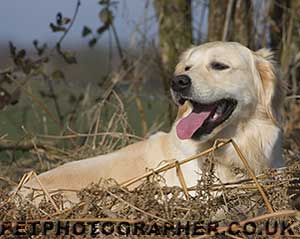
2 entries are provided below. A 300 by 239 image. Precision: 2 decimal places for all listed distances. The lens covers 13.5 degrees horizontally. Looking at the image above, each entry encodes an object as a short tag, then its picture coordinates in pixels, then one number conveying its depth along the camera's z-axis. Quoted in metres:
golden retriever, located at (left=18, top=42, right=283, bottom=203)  8.22
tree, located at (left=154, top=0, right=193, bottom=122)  14.22
